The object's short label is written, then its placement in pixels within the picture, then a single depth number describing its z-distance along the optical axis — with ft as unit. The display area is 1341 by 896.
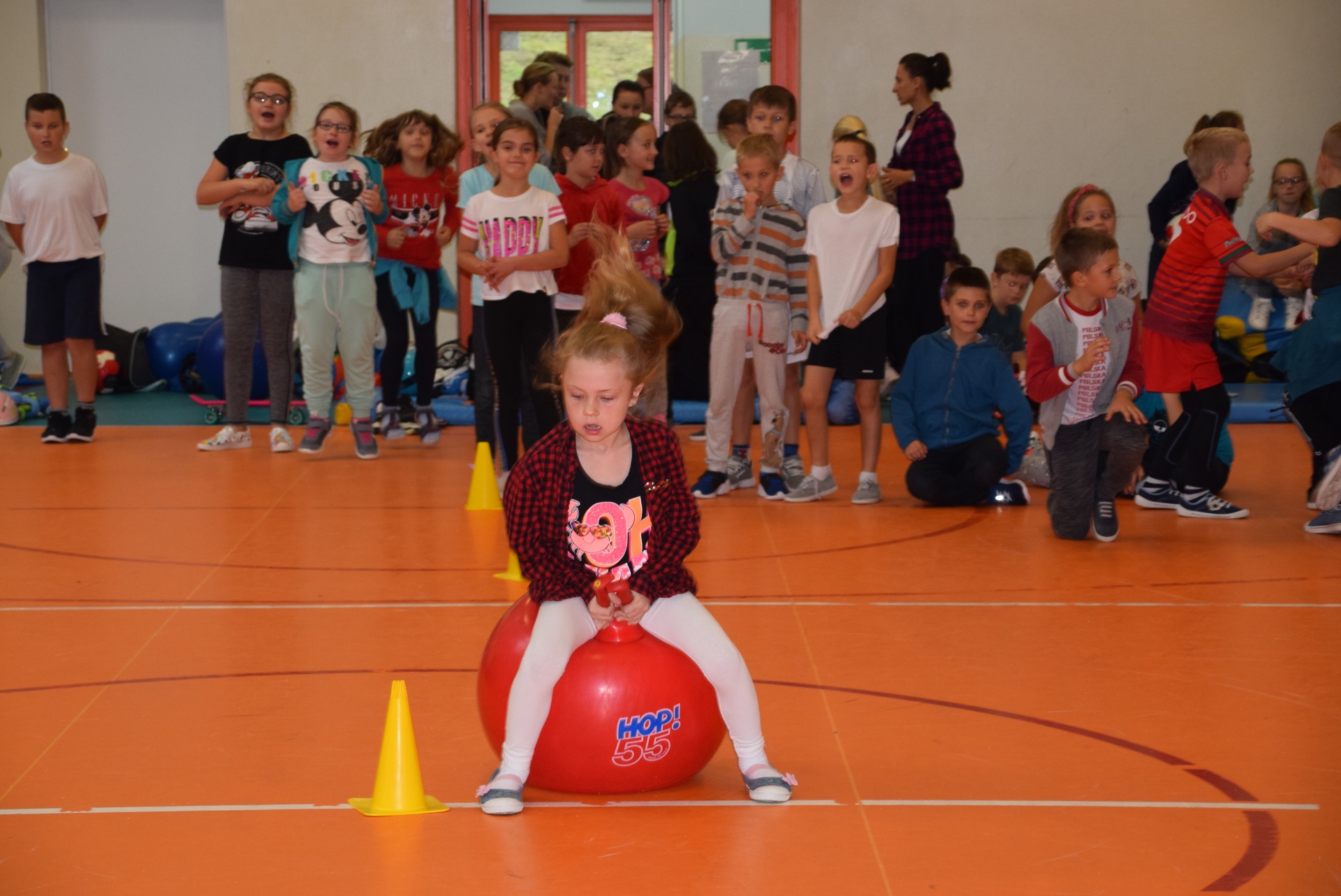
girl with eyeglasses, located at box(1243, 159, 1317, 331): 33.40
